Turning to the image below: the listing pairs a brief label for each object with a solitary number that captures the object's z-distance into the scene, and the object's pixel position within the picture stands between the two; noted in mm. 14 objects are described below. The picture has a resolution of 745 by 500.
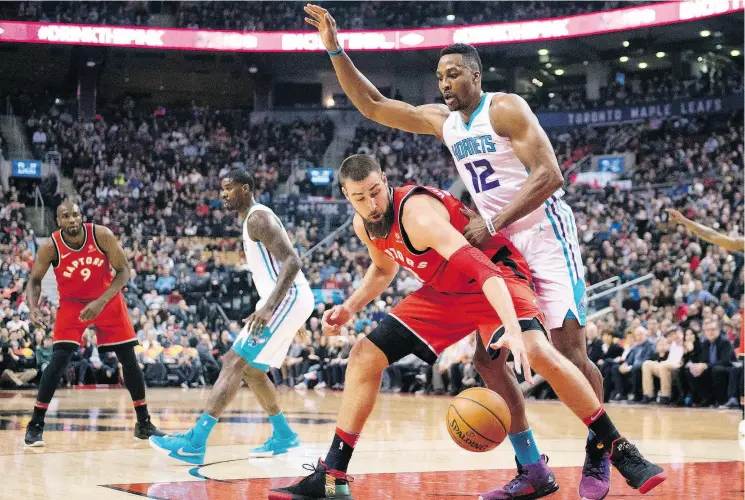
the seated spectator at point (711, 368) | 12008
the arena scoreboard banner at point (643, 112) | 25391
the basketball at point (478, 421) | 4051
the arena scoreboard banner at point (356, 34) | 25531
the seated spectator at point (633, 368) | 13039
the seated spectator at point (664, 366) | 12562
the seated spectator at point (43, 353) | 15828
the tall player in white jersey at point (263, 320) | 6133
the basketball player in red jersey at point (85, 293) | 7188
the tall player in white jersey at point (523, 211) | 4430
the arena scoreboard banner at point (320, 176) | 27344
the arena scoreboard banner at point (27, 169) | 26047
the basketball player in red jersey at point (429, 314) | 4094
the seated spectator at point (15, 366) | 15523
